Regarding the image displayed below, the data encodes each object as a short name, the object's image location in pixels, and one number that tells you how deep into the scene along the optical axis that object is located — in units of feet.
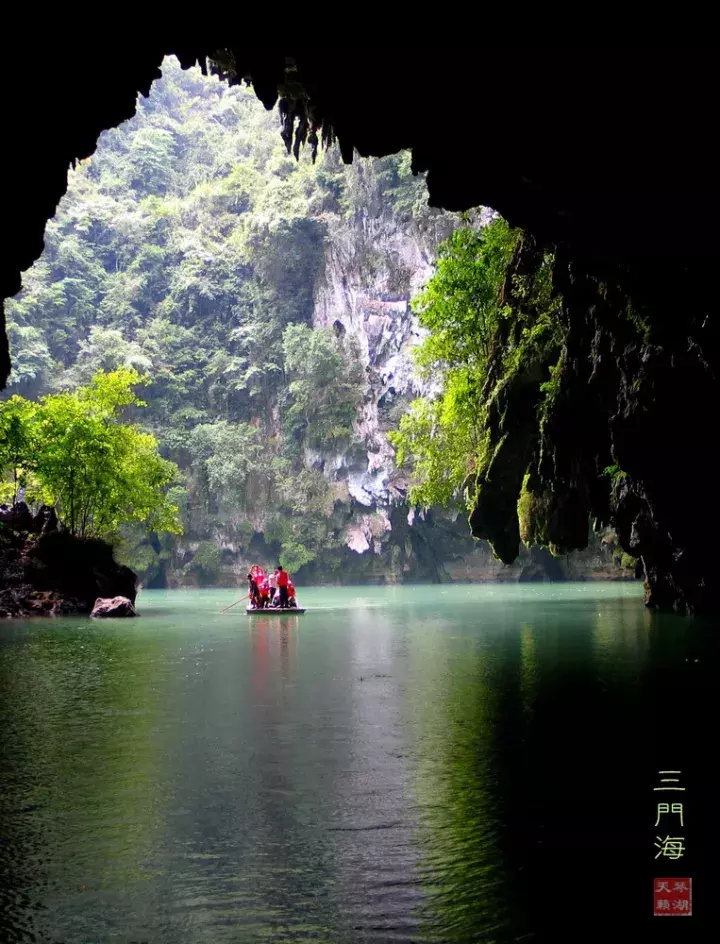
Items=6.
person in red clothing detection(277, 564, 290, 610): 90.43
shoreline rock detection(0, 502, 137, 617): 90.17
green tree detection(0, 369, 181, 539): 100.58
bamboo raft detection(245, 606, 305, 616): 88.99
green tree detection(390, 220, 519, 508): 93.61
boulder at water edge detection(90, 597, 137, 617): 85.40
